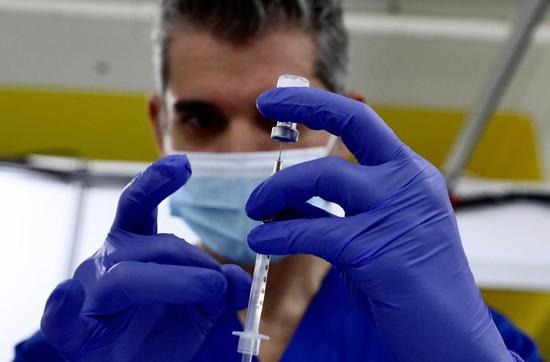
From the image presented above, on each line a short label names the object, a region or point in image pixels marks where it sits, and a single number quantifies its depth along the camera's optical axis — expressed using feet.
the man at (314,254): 2.86
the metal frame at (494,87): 3.96
